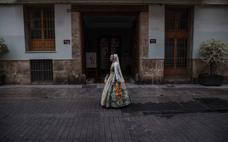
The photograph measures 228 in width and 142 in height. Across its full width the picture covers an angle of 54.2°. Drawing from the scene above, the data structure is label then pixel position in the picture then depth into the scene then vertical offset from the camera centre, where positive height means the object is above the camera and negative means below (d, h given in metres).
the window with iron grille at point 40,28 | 10.95 +1.32
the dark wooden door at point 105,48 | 15.66 +0.44
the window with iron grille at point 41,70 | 11.09 -0.77
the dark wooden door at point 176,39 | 11.30 +0.76
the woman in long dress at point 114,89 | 6.91 -1.08
